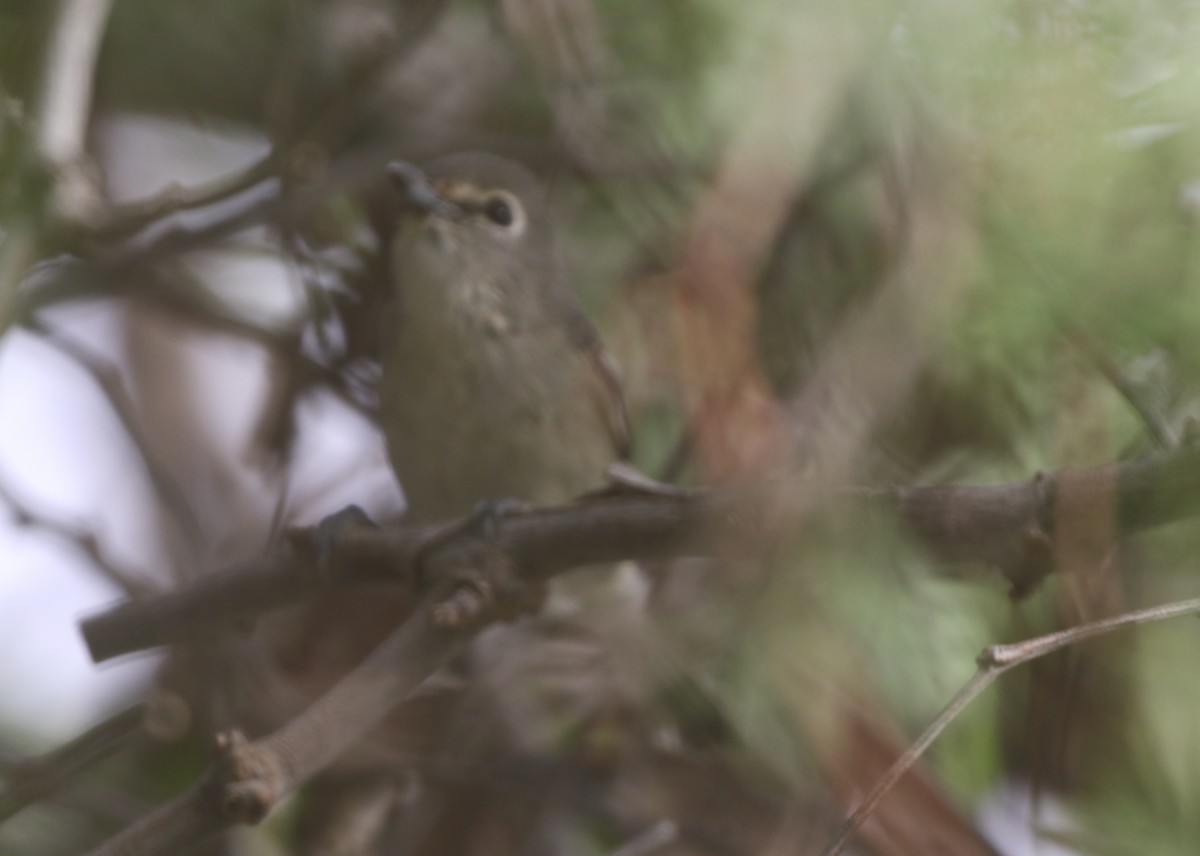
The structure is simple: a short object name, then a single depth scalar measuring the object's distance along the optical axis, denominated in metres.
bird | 3.23
